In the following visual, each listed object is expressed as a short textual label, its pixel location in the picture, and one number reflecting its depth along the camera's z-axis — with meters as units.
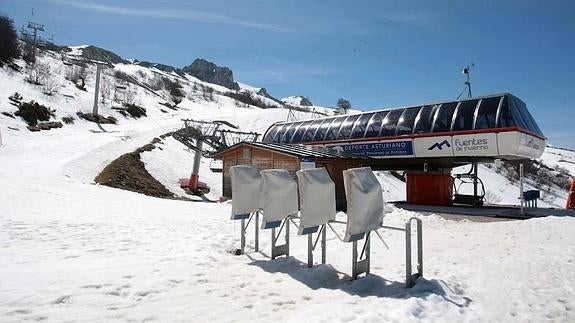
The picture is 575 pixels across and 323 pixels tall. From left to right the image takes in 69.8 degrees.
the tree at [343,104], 112.81
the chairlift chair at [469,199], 20.73
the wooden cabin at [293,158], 20.36
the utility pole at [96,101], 45.69
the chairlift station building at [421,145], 18.41
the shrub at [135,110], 55.94
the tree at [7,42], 52.16
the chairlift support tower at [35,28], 71.64
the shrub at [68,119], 40.84
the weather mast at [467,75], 25.05
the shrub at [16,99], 37.50
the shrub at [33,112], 36.00
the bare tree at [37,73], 49.08
